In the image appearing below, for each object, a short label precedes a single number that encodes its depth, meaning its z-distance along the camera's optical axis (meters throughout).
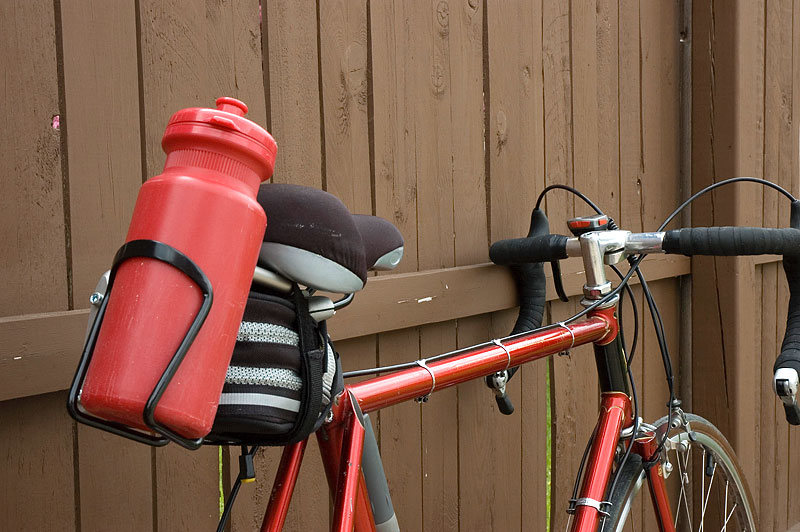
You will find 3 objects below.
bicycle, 1.24
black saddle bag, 0.81
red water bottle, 0.69
